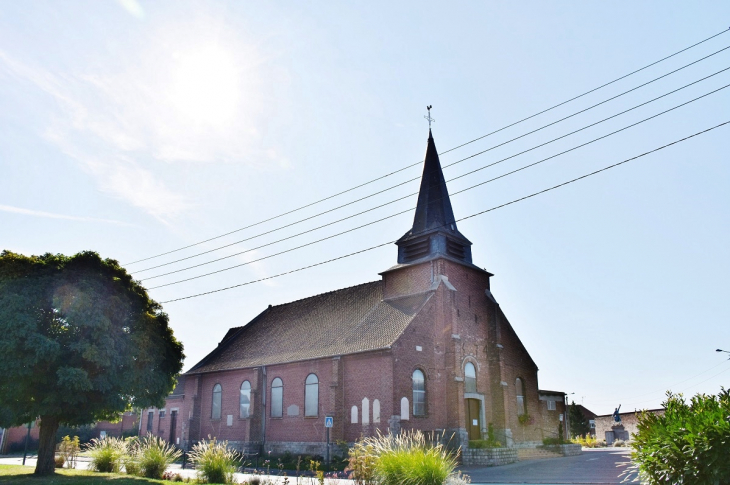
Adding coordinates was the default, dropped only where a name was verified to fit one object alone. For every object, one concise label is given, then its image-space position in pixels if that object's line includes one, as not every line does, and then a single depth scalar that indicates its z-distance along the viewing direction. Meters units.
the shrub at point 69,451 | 26.19
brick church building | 28.06
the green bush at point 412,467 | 12.11
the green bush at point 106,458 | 22.82
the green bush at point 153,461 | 20.77
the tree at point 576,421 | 55.22
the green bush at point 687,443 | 7.84
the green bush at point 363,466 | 12.80
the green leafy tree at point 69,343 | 19.44
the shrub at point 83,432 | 45.62
